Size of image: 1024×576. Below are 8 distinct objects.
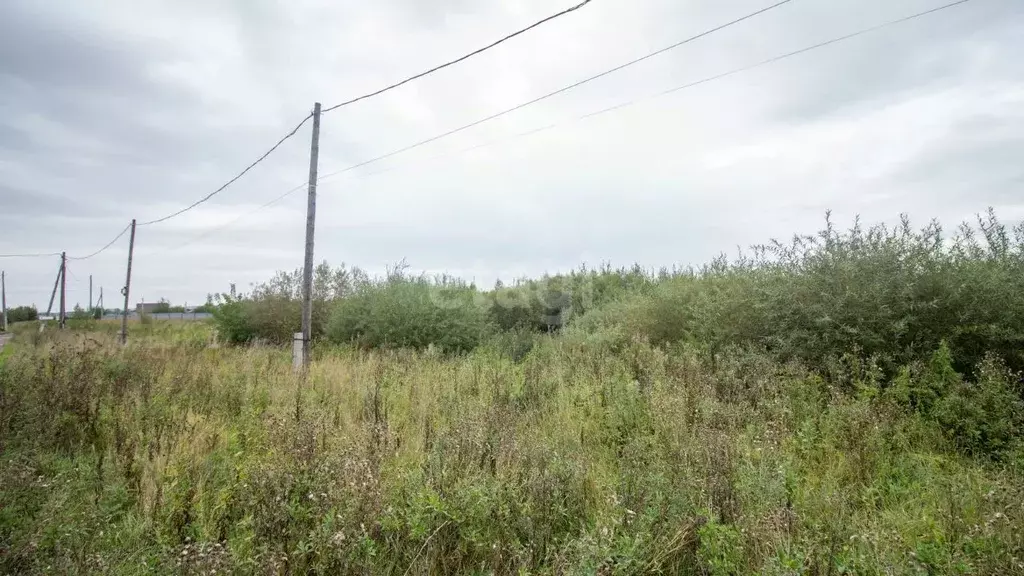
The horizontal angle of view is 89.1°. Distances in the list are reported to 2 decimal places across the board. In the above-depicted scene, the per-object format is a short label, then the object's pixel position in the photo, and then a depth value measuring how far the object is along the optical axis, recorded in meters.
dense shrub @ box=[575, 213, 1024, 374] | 7.26
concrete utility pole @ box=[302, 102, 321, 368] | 11.12
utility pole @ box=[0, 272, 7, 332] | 46.93
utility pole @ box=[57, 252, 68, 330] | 34.69
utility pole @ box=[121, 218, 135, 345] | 24.61
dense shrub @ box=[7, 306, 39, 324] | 56.31
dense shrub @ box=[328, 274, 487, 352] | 14.96
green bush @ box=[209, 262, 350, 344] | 19.58
